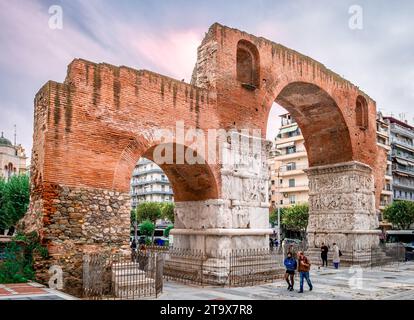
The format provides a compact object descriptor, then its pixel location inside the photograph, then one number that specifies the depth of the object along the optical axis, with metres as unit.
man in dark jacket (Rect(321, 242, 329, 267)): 18.22
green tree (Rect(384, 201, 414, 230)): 38.31
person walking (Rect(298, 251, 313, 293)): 11.92
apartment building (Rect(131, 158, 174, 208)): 68.50
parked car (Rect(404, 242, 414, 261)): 22.69
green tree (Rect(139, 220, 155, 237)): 43.09
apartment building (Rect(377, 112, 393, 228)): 48.13
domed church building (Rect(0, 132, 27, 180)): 51.22
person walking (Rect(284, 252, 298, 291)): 12.17
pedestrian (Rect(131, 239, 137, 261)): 11.82
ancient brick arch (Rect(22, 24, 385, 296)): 10.49
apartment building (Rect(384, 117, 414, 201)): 52.06
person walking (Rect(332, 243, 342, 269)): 17.67
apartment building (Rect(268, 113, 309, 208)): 49.06
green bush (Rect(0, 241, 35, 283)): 9.94
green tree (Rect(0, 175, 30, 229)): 24.34
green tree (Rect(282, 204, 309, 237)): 40.81
